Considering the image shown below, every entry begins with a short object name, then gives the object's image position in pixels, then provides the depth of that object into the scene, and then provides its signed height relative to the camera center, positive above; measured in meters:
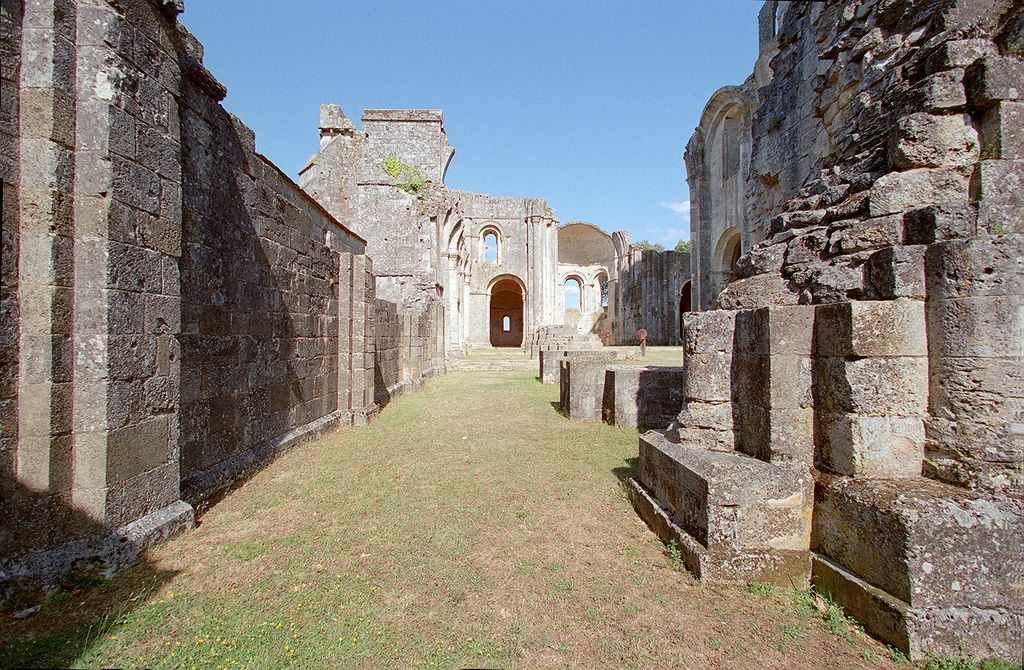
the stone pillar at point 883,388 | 2.52 -0.25
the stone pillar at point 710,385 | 3.37 -0.31
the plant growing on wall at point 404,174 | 20.36 +7.00
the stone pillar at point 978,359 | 2.29 -0.09
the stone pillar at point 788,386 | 2.89 -0.27
